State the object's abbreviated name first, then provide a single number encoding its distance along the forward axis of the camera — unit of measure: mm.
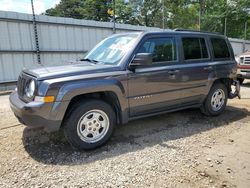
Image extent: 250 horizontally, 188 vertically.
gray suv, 3363
